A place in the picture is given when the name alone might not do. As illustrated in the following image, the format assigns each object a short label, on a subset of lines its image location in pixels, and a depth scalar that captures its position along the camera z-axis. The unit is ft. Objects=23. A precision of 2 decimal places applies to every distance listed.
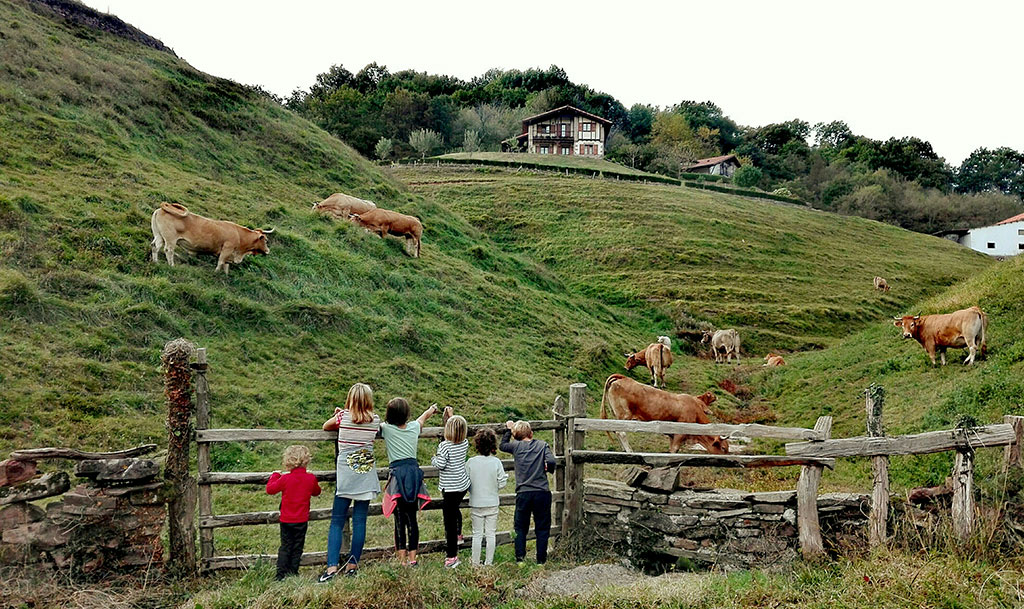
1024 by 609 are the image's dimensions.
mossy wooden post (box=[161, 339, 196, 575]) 21.72
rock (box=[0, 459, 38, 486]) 19.49
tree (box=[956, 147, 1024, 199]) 333.01
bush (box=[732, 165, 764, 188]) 224.33
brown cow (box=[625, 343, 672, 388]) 66.74
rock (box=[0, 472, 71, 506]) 19.34
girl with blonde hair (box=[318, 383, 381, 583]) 22.03
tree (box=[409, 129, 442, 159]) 234.17
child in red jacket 21.11
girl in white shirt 23.50
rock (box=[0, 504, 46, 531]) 19.34
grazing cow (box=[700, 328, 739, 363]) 85.40
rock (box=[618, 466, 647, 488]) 25.16
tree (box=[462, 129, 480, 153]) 239.91
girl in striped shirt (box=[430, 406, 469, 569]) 23.34
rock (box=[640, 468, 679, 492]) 24.22
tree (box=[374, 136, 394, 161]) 212.54
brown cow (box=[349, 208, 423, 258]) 73.36
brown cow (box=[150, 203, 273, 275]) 49.49
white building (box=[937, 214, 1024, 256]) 194.80
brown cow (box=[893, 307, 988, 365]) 49.16
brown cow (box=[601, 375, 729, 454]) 44.04
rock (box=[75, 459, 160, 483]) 20.40
